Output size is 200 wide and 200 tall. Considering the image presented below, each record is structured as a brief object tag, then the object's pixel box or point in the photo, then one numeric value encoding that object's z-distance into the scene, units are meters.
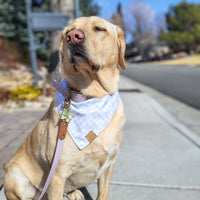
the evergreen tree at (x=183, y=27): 57.74
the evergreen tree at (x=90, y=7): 23.67
